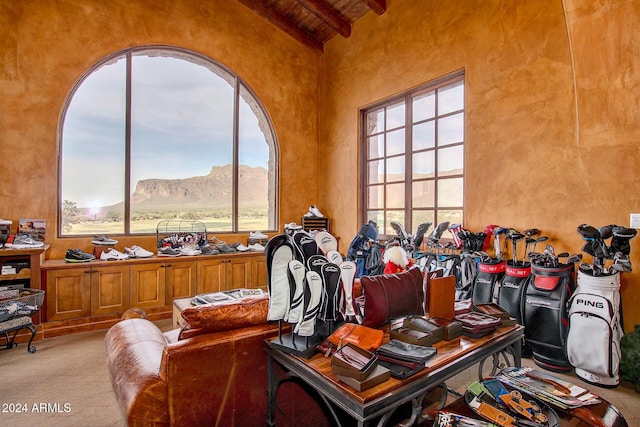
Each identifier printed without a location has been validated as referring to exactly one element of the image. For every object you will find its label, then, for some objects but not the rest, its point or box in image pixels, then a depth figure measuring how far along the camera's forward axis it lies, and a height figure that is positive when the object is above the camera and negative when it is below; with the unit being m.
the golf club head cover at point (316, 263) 1.70 -0.25
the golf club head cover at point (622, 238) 2.63 -0.19
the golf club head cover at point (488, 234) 3.73 -0.22
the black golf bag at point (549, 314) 2.88 -0.87
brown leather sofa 1.57 -0.83
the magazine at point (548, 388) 1.54 -0.83
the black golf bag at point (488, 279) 3.38 -0.66
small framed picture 4.05 -0.19
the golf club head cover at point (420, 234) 4.12 -0.25
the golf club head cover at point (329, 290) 1.70 -0.39
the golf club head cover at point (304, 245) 1.72 -0.17
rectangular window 4.41 +0.83
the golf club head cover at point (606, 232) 2.74 -0.14
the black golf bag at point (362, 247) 3.66 -0.37
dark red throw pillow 1.91 -0.49
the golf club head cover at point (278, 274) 1.70 -0.31
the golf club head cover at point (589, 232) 2.77 -0.14
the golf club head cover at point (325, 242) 2.03 -0.17
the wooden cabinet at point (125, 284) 3.81 -0.91
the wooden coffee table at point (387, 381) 1.26 -0.70
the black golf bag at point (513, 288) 3.15 -0.69
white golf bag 2.62 -0.91
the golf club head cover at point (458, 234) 3.80 -0.23
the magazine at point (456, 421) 1.38 -0.86
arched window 4.61 +0.99
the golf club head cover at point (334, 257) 1.88 -0.24
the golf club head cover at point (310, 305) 1.66 -0.45
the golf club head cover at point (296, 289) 1.68 -0.37
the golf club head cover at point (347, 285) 1.77 -0.38
